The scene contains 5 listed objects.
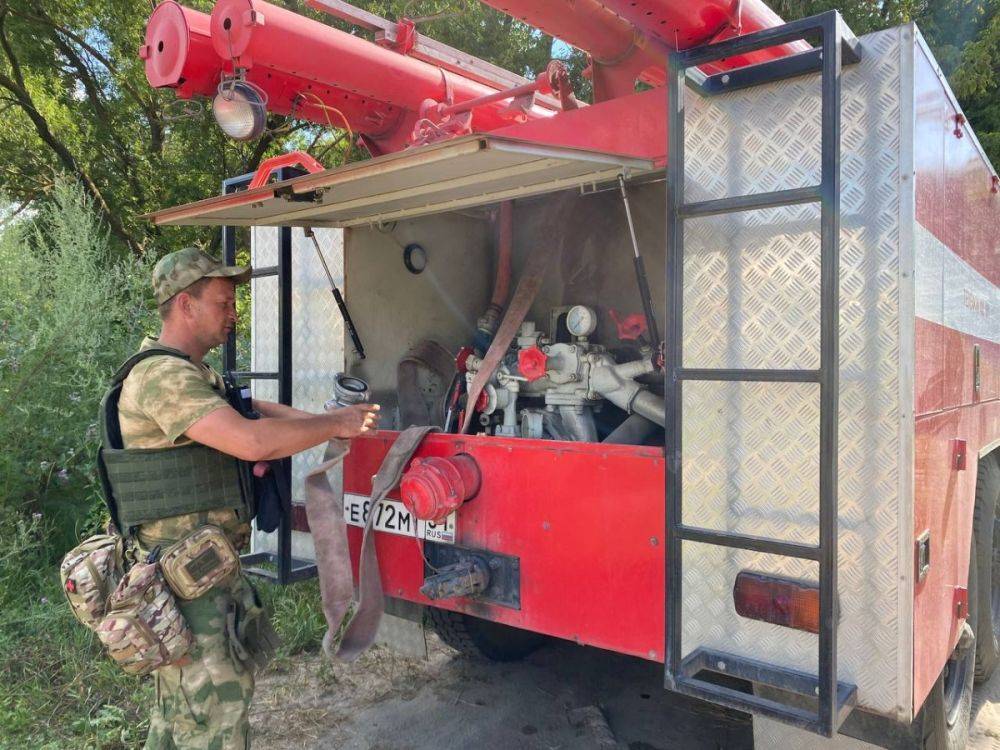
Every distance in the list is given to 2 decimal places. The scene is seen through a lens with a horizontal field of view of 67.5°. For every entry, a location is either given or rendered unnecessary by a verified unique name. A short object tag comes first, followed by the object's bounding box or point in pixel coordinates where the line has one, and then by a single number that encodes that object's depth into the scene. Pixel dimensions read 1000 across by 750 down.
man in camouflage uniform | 2.30
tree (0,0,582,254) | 9.38
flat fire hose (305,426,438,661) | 2.87
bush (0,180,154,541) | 4.38
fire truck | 1.91
